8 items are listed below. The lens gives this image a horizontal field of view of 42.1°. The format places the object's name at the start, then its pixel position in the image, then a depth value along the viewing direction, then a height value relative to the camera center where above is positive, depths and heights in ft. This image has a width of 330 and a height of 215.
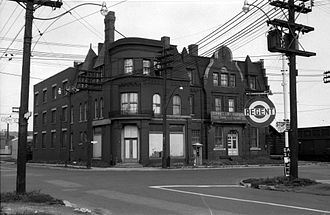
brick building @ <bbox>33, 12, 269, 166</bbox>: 145.79 +14.27
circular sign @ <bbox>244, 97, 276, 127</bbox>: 54.80 +4.06
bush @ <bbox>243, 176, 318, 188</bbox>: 65.11 -5.98
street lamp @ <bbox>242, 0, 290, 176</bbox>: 64.88 +7.43
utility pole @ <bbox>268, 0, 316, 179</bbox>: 66.44 +15.65
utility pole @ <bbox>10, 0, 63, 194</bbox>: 46.62 +4.92
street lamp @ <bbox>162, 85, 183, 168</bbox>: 133.39 -1.67
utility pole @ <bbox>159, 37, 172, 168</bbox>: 133.69 +8.22
